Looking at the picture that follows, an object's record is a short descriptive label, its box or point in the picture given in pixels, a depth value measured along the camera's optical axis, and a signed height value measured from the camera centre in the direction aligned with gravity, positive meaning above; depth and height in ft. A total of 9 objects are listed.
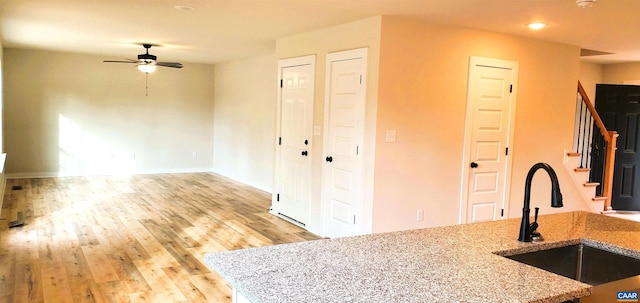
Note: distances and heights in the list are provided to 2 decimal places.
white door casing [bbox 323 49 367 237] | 15.44 -0.62
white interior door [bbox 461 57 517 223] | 16.76 -0.28
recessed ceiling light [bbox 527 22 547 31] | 15.03 +3.50
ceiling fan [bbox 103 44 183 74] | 23.61 +2.68
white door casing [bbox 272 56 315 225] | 18.30 -0.81
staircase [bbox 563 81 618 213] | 20.13 -1.08
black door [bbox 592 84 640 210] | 23.31 -0.61
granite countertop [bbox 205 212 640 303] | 4.30 -1.57
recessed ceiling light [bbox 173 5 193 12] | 14.26 +3.41
